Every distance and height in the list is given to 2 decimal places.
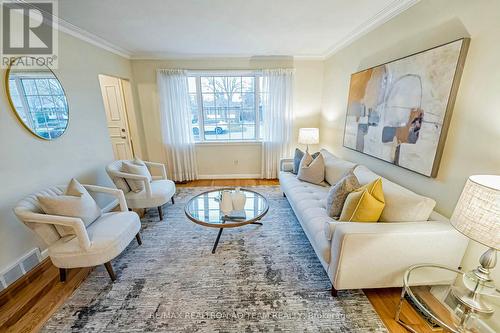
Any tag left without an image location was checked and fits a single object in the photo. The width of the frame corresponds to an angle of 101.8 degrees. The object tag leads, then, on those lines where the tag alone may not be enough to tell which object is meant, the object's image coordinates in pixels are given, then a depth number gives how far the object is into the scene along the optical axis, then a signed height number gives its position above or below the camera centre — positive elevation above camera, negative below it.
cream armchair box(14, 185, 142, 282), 1.60 -1.03
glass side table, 1.11 -1.10
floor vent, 1.73 -1.34
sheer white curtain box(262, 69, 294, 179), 3.82 -0.07
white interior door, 3.75 -0.04
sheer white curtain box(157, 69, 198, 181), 3.77 -0.19
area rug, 1.44 -1.44
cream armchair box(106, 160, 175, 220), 2.59 -1.01
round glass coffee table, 2.07 -1.06
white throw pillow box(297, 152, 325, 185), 2.81 -0.79
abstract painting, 1.53 +0.07
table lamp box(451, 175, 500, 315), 0.99 -0.57
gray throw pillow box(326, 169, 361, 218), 1.88 -0.73
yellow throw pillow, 1.58 -0.70
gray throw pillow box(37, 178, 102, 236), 1.69 -0.76
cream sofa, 1.42 -0.92
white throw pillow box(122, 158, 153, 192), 2.72 -0.76
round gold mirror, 1.87 +0.17
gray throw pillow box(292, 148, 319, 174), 3.15 -0.69
